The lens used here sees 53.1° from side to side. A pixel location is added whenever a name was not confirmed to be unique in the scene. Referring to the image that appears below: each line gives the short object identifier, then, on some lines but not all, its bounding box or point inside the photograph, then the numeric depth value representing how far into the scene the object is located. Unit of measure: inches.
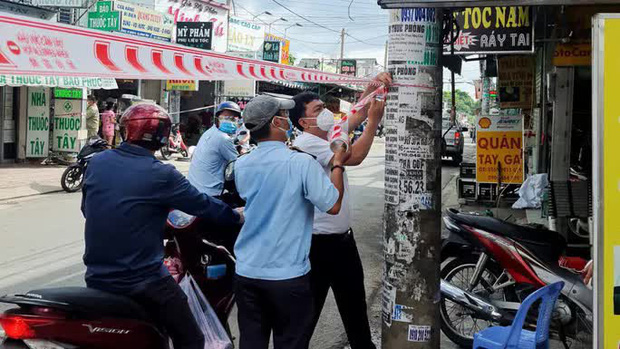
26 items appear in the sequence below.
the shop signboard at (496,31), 315.6
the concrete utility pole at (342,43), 2330.2
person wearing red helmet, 120.0
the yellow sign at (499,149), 412.8
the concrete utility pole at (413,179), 144.3
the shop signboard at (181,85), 929.5
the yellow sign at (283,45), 1254.1
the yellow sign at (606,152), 106.5
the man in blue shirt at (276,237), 124.0
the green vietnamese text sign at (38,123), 682.8
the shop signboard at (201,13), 949.9
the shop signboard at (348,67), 2145.7
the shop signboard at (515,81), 465.7
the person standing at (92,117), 702.5
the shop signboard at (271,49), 1235.9
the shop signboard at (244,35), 1147.3
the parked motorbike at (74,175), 466.0
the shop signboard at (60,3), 605.9
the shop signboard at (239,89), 1061.1
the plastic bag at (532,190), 324.2
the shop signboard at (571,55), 290.4
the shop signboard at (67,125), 696.4
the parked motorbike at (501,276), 164.9
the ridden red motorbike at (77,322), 107.2
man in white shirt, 157.3
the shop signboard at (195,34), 916.6
